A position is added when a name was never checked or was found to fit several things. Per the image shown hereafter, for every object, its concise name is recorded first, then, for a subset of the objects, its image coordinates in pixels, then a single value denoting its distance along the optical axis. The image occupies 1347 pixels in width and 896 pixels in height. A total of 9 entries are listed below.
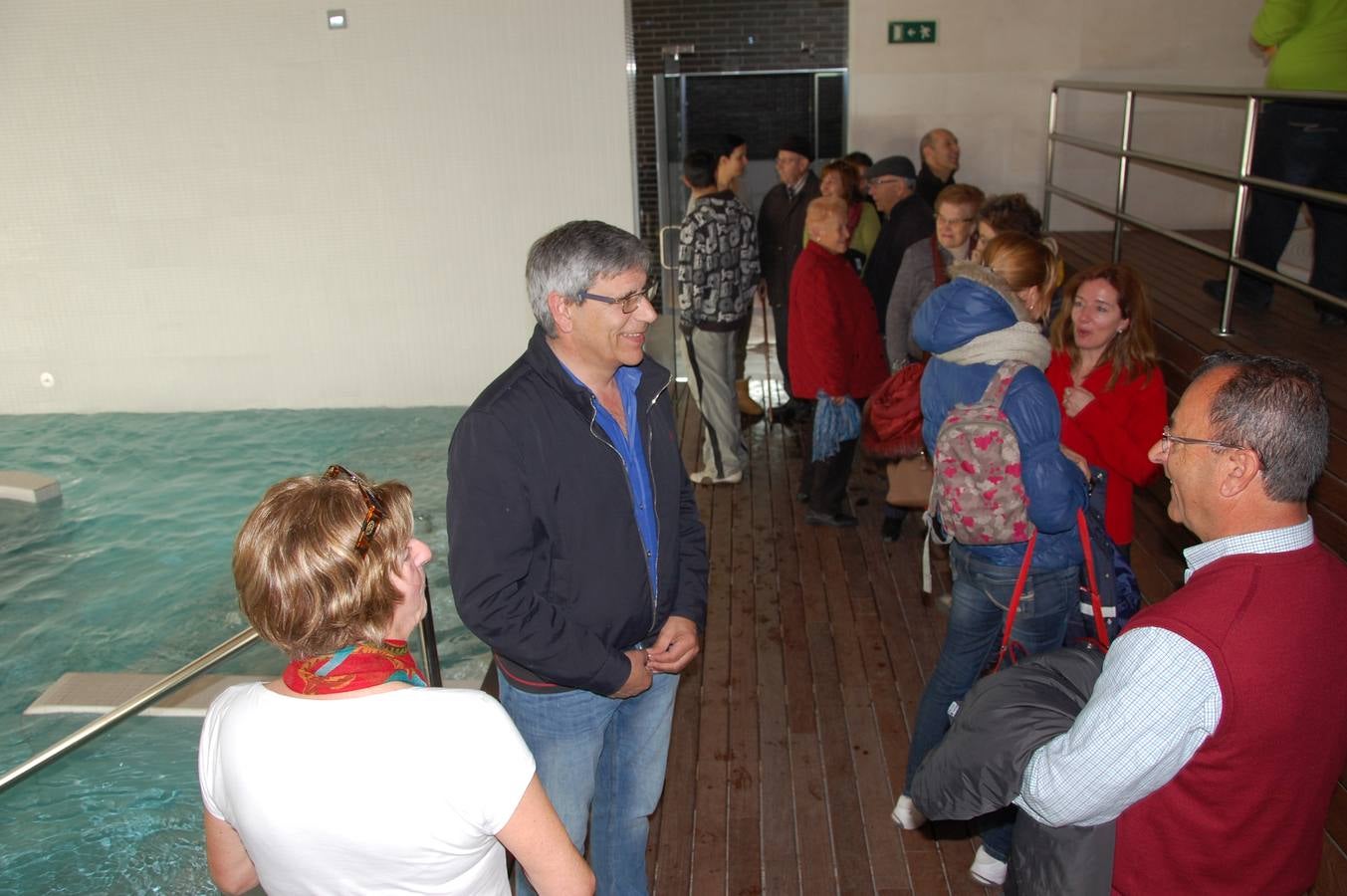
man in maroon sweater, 1.30
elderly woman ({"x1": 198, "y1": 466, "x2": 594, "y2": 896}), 1.22
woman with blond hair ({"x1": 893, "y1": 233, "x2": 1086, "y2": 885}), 2.32
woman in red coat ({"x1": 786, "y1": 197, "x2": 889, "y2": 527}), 4.27
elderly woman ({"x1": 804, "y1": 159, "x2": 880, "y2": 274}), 5.63
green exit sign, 7.10
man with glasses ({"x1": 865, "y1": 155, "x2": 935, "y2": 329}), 4.83
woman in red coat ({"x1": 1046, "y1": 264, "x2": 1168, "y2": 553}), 2.77
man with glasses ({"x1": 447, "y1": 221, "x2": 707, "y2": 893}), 1.86
